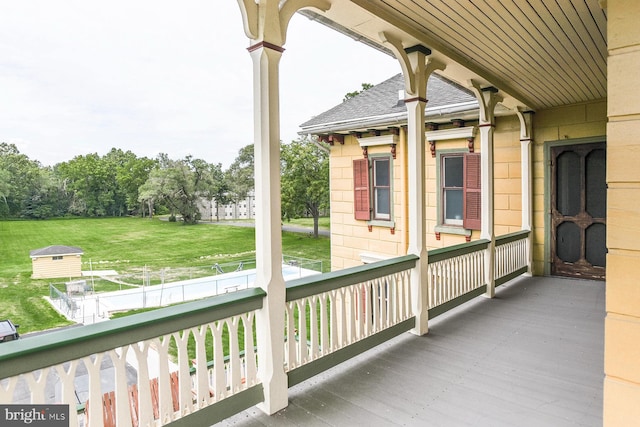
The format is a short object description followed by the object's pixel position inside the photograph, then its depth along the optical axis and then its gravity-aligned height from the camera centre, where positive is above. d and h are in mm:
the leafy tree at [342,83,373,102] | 17359 +4868
